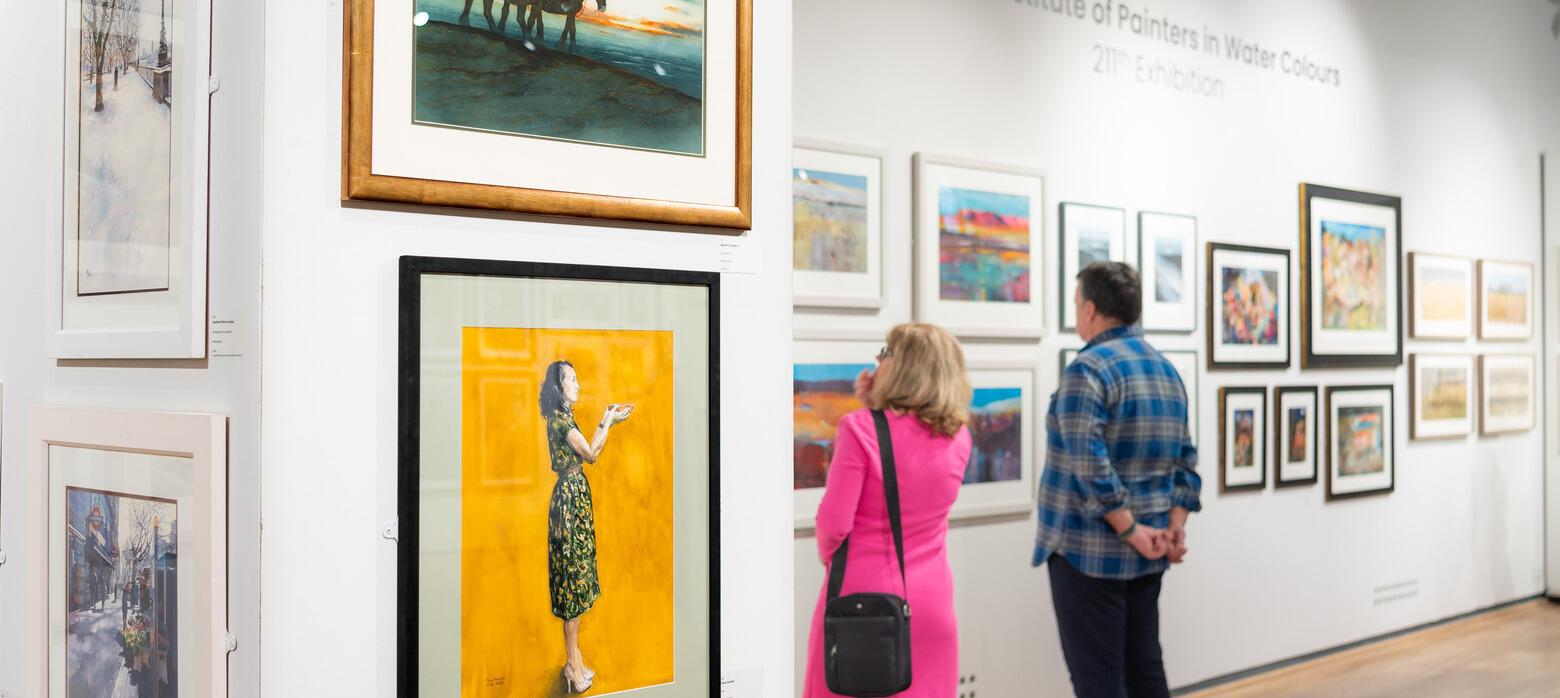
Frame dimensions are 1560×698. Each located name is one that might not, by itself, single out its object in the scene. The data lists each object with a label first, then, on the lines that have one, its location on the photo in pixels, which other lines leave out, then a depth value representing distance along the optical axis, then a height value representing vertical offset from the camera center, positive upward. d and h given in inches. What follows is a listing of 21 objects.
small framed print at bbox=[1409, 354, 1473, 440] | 261.1 -7.4
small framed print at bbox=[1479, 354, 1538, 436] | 282.7 -7.3
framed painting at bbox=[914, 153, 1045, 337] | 169.6 +16.9
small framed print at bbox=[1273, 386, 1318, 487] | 226.1 -14.2
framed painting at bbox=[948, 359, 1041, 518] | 175.3 -12.0
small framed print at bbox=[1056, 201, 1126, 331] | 188.7 +19.7
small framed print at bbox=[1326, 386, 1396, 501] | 239.3 -16.2
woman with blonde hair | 123.0 -13.4
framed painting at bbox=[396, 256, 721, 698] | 53.1 -5.7
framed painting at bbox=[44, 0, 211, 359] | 52.1 +8.3
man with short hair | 138.6 -15.3
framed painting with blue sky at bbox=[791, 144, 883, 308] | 154.9 +17.9
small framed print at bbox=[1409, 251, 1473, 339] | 261.7 +14.9
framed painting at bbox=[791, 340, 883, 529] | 153.0 -5.8
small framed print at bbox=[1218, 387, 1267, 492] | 215.3 -14.0
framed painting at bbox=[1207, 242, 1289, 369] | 214.5 +10.2
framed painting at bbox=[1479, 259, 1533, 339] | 282.8 +15.3
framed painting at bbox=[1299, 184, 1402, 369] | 235.1 +17.3
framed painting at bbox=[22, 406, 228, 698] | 51.1 -9.4
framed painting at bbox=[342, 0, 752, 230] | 51.9 +11.9
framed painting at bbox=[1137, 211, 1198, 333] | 202.7 +16.0
